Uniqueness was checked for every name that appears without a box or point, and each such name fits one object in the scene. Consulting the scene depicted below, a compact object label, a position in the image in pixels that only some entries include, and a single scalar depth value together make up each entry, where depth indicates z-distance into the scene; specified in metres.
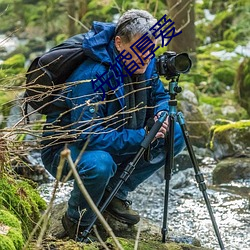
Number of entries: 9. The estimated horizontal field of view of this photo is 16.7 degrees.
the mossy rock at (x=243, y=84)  12.77
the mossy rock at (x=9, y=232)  3.21
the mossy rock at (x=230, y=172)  8.58
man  4.46
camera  4.50
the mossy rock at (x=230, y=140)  9.48
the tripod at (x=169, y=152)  4.39
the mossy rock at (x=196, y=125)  10.63
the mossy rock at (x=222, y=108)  12.28
